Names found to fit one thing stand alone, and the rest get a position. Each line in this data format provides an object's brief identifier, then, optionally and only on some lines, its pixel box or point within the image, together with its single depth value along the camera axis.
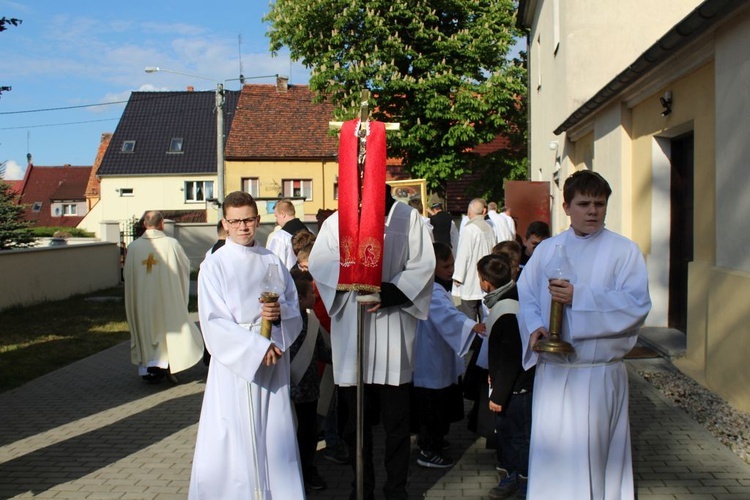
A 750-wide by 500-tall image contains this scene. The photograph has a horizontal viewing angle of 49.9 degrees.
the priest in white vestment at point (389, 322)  4.83
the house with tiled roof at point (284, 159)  44.25
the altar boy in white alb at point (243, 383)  4.38
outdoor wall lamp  9.70
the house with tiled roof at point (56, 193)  79.44
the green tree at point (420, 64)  26.52
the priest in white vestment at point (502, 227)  14.12
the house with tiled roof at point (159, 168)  48.94
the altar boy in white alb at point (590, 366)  4.02
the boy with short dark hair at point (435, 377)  5.84
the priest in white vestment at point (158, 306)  9.33
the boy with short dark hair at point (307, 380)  5.17
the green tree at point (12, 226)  20.37
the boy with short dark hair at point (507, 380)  4.96
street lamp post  28.05
